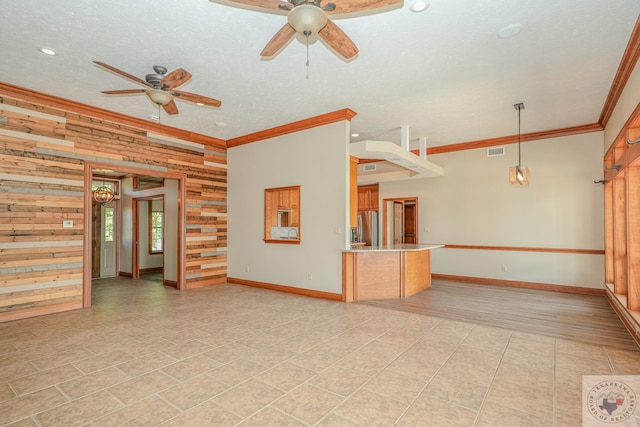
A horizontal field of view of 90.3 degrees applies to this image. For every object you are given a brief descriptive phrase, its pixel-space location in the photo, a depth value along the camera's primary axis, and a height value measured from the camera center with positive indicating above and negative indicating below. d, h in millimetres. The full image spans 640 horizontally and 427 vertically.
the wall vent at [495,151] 6742 +1364
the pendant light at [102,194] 7680 +550
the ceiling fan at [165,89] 3388 +1454
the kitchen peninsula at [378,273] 5270 -981
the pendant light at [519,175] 5297 +668
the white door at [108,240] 8109 -609
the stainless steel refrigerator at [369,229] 8555 -361
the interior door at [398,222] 8828 -189
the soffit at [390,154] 5066 +1037
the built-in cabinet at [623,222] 3777 -105
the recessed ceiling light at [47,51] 3372 +1785
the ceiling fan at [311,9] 2127 +1416
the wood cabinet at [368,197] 8641 +506
